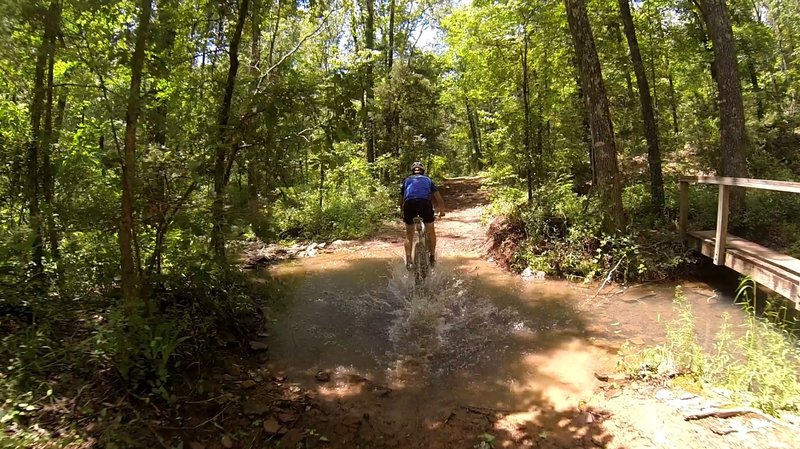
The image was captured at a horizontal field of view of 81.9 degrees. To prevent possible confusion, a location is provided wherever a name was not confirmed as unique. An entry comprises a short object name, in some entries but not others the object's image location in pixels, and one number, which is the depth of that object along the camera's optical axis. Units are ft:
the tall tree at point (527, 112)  38.17
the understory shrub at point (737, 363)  12.24
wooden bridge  17.46
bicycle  25.08
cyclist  25.72
